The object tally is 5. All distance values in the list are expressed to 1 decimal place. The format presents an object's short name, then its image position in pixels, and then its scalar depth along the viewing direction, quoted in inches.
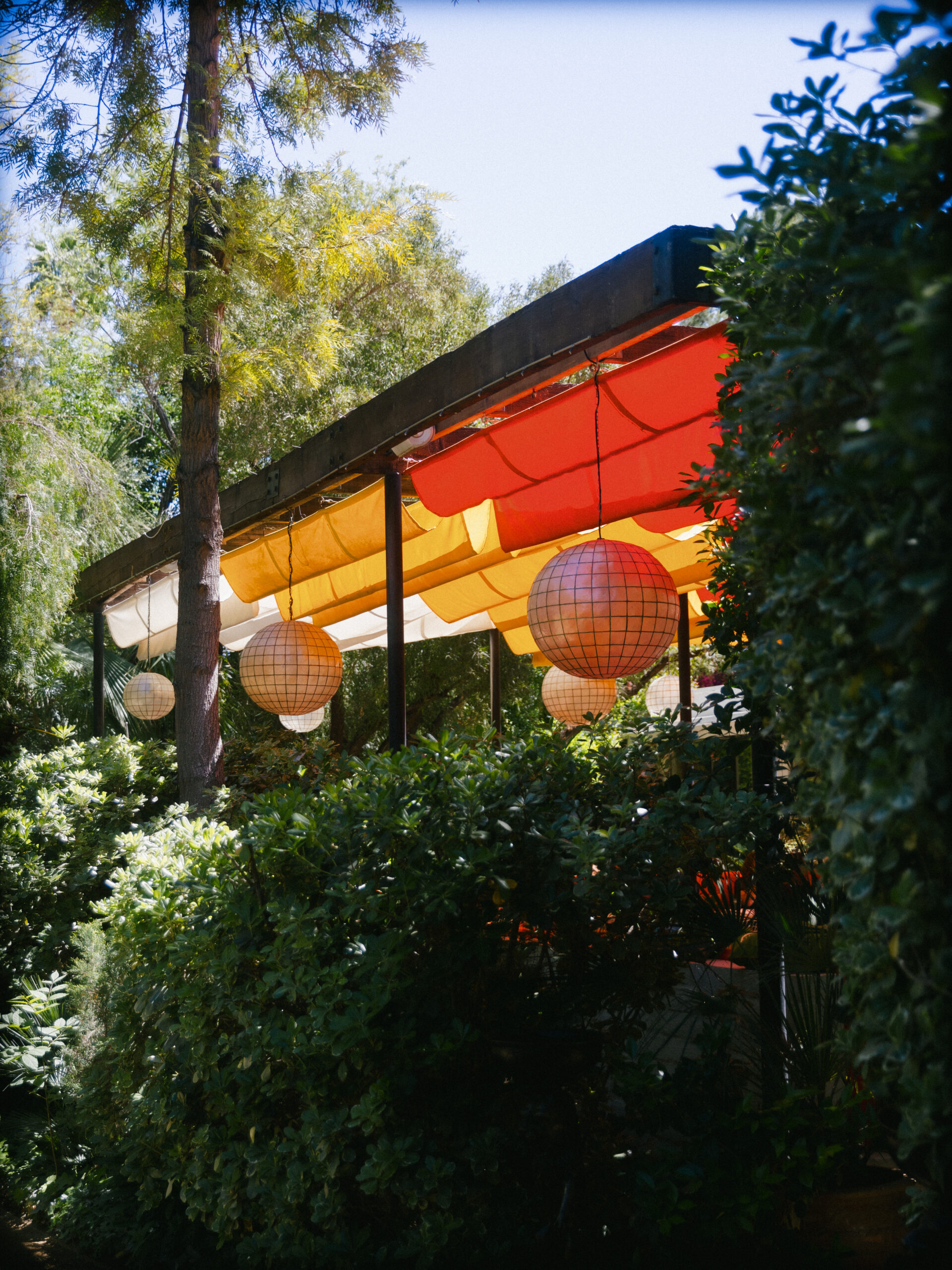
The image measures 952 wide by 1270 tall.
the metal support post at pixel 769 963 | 92.0
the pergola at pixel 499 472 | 115.0
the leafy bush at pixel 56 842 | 197.3
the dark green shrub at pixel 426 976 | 90.4
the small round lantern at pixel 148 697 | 278.4
